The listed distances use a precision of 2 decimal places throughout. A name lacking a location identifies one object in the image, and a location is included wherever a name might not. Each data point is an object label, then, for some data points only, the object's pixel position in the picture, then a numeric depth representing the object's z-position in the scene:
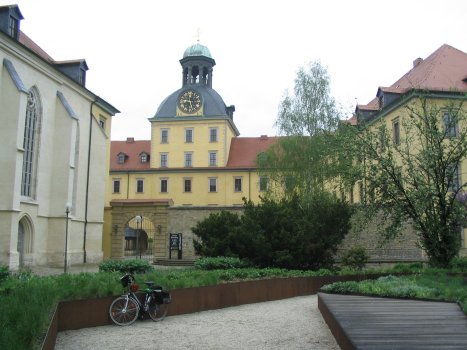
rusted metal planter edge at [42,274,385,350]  9.66
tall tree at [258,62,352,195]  30.52
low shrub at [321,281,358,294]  12.54
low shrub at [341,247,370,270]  23.61
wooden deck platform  6.44
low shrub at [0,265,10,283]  10.64
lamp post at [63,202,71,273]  23.37
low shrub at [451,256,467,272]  17.14
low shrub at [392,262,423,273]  17.76
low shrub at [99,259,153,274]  14.84
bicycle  10.36
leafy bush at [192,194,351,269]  18.53
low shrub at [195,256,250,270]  16.86
